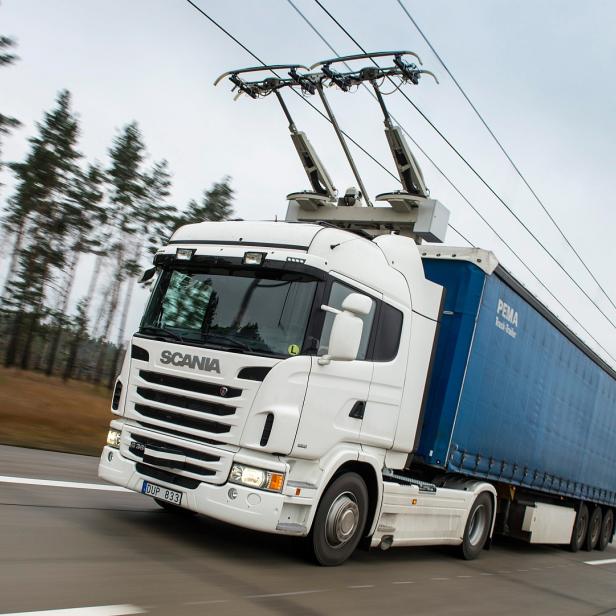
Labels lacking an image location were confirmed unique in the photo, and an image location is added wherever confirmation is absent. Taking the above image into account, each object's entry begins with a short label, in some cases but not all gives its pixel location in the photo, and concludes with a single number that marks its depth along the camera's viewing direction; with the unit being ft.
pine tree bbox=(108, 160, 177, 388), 148.77
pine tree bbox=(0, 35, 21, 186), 83.41
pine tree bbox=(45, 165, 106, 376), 141.28
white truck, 21.44
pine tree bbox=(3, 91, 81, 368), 137.49
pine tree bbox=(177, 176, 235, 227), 148.66
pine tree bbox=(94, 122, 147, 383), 146.72
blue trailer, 29.07
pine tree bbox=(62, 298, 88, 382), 163.94
